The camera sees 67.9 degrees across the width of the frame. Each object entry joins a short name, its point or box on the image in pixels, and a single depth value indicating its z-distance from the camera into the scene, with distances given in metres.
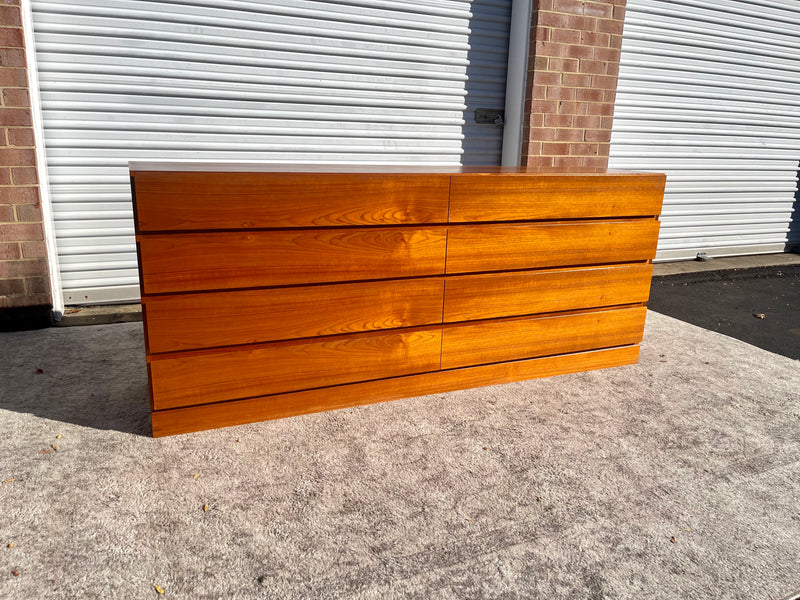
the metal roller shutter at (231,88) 4.31
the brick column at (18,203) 3.92
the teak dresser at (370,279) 2.74
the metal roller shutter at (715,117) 6.34
